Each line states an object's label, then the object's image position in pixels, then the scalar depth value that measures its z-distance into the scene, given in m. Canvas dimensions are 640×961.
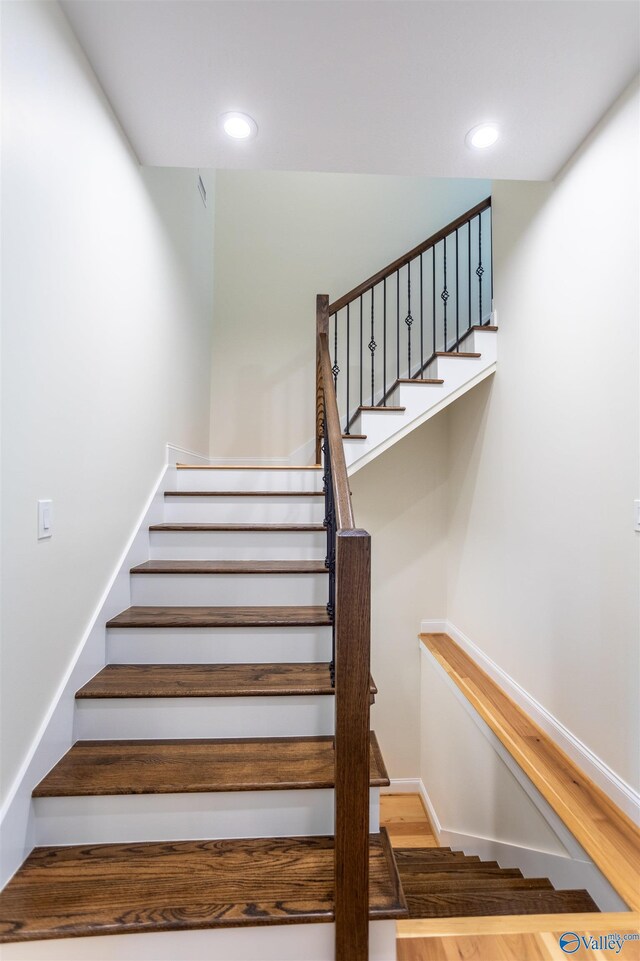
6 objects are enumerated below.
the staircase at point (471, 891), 1.48
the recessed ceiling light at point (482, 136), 1.99
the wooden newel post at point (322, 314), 3.01
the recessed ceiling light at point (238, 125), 1.95
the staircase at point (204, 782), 1.26
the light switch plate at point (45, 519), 1.49
